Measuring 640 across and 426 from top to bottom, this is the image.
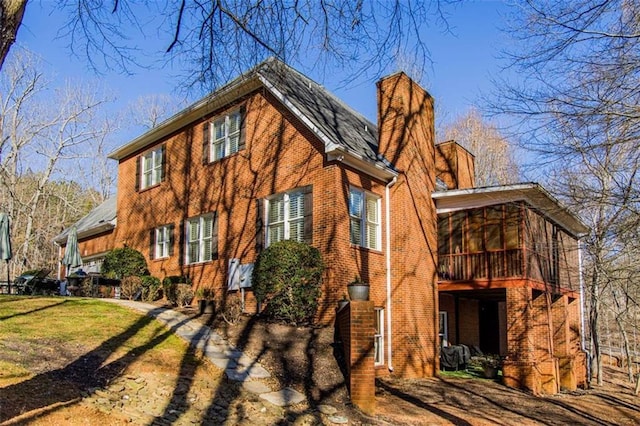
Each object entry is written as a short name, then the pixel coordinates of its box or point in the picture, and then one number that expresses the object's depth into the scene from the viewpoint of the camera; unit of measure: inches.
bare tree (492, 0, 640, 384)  258.2
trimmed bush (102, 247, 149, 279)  701.3
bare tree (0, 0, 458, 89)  250.8
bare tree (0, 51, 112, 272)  1317.7
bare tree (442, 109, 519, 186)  1411.2
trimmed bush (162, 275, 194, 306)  625.3
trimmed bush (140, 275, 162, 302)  680.4
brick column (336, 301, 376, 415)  377.1
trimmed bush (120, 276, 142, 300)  669.9
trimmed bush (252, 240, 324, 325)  490.0
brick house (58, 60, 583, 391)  534.0
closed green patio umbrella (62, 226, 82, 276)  711.7
